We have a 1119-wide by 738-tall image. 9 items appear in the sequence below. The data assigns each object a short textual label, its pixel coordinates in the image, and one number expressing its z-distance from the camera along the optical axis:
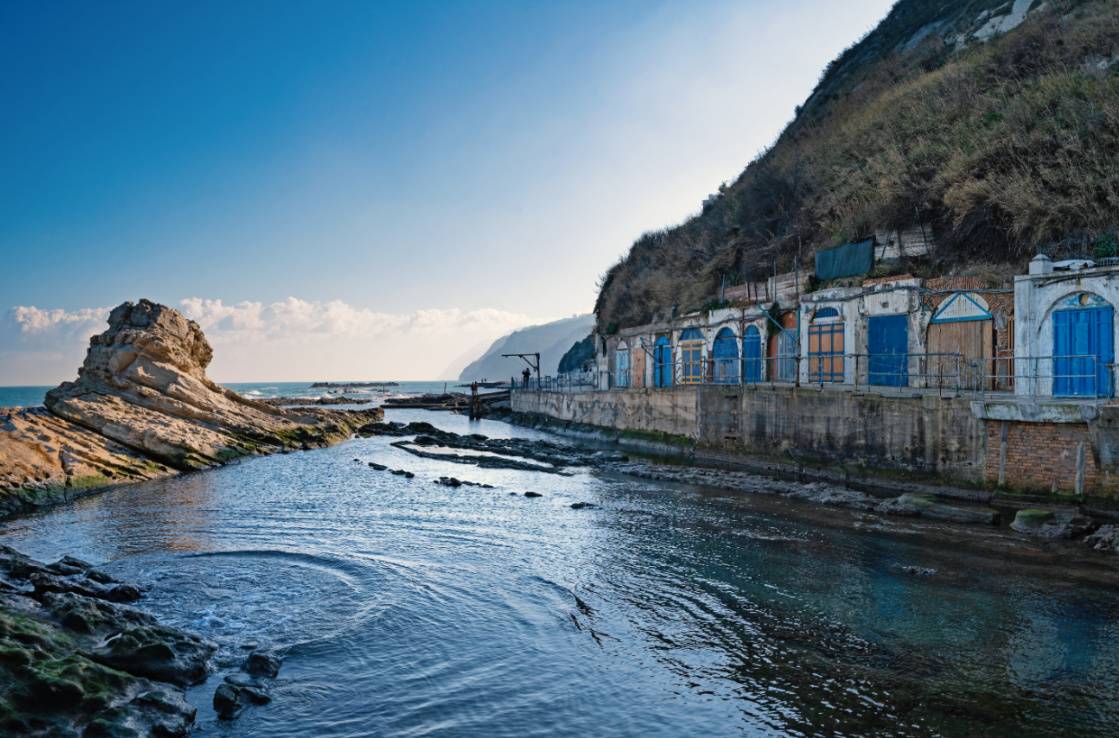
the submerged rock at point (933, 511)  14.98
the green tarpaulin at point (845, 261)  26.88
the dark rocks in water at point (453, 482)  22.38
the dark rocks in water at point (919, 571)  11.56
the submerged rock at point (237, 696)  6.89
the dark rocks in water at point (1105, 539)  12.58
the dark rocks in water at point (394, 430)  41.84
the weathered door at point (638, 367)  38.12
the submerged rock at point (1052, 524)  13.59
